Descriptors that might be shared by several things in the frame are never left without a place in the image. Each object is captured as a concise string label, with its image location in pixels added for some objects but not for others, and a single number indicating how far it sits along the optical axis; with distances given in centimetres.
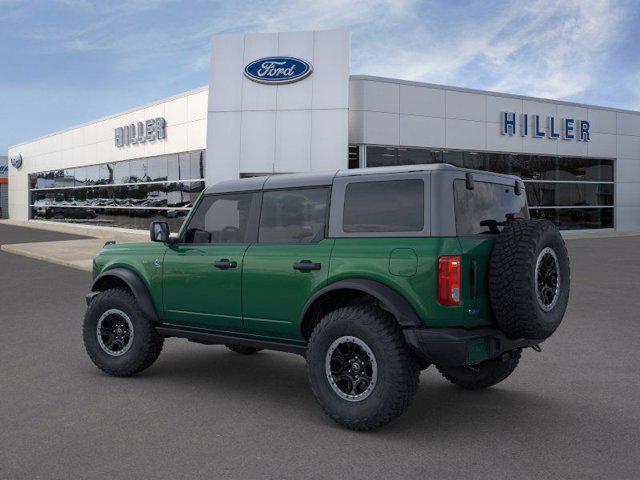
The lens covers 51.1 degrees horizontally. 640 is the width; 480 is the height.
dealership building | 2269
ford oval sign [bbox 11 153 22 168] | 5044
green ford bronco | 452
